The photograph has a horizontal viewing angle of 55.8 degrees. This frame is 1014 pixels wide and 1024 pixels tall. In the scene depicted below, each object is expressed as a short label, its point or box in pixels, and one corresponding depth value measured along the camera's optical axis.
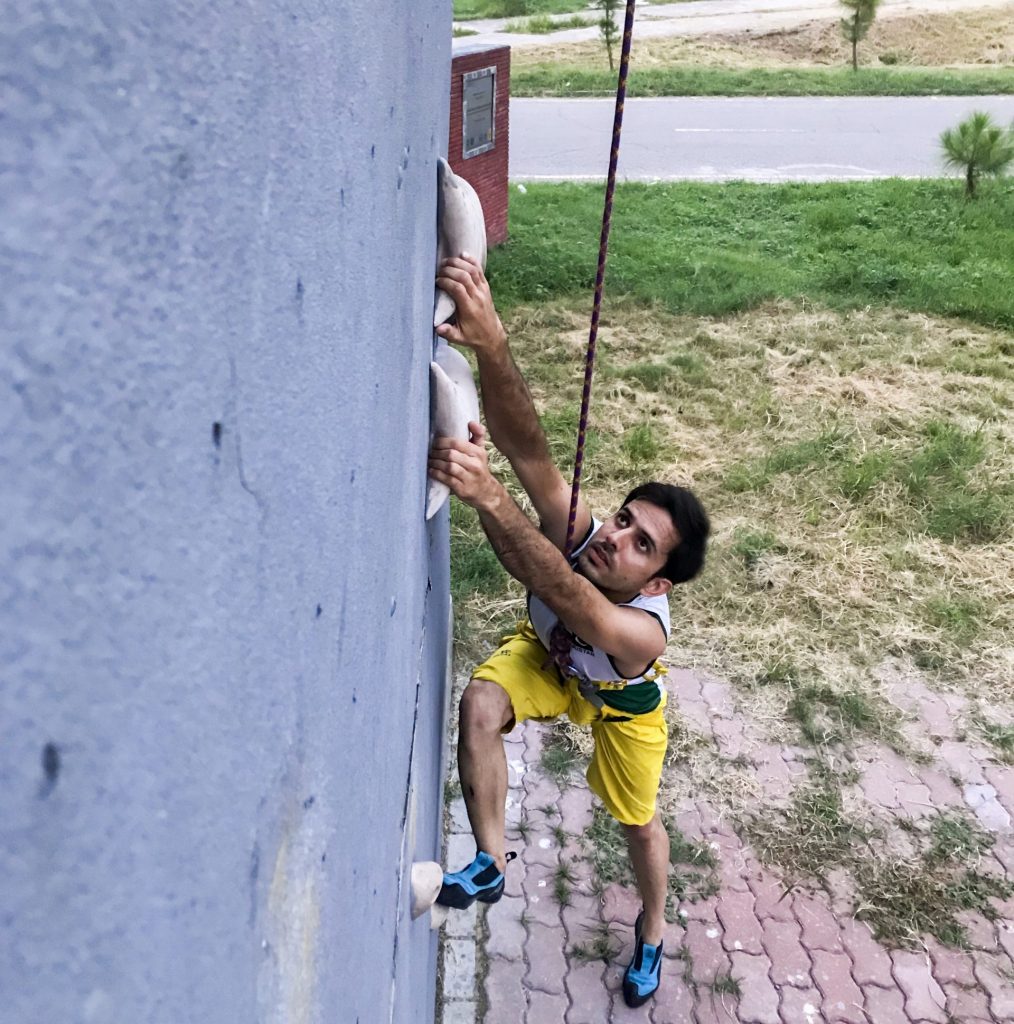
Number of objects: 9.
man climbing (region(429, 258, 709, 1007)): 2.08
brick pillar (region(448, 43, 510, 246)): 7.01
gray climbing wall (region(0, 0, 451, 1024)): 0.30
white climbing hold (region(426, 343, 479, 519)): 1.54
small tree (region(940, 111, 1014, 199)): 9.22
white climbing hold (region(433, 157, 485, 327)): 1.64
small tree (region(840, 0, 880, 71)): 15.56
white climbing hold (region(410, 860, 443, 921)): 1.53
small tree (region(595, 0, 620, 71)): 14.98
